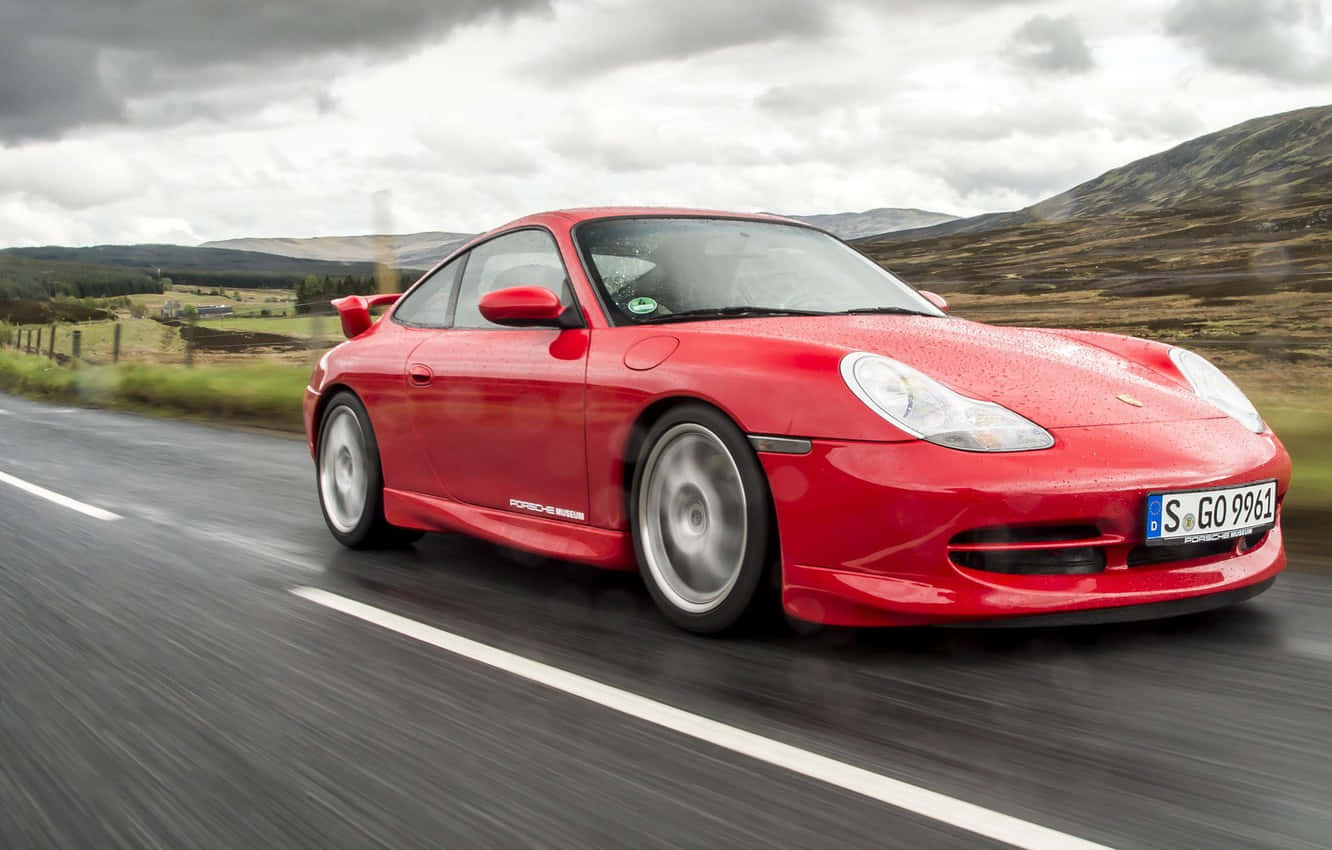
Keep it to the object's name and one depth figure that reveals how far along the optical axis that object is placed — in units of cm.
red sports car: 342
